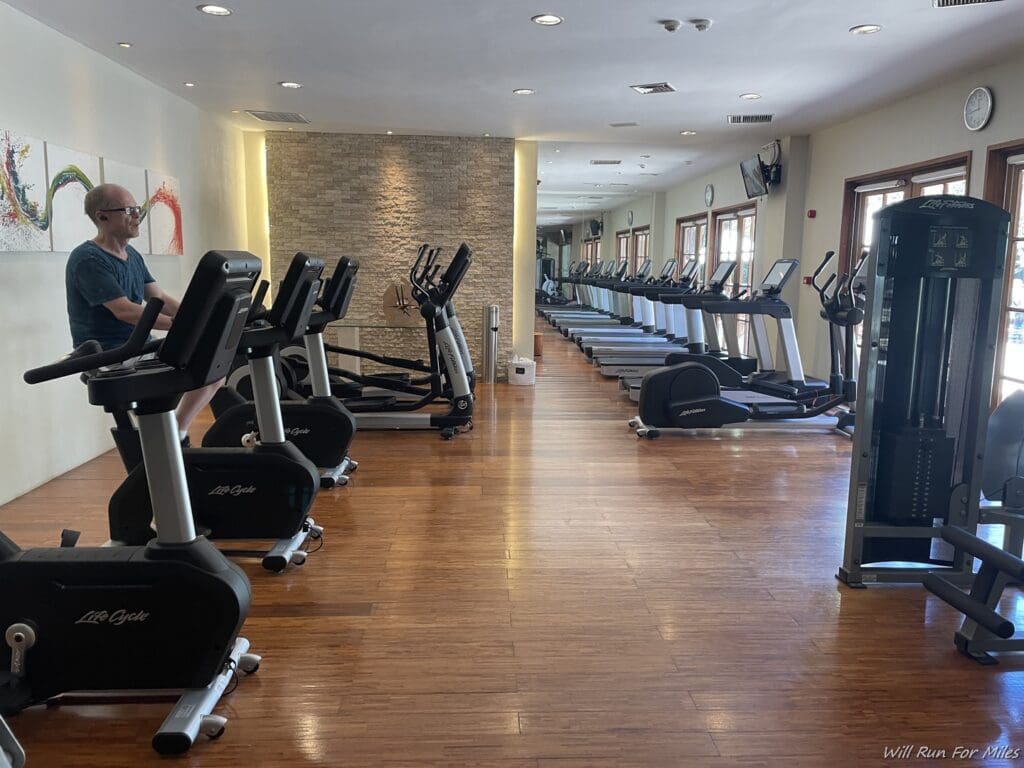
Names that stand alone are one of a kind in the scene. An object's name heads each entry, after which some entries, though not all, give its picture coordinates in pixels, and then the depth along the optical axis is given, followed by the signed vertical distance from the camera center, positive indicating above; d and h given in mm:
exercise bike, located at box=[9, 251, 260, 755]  1897 -890
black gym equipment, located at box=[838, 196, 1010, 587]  2746 -373
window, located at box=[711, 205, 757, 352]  10203 +526
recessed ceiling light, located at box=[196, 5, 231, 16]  3918 +1387
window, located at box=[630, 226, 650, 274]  16453 +628
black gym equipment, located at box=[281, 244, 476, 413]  5402 -816
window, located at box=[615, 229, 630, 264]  18125 +758
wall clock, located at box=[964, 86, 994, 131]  5043 +1195
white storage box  7832 -1046
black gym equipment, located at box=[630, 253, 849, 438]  5453 -886
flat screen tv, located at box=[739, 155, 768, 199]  8334 +1160
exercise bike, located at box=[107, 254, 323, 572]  2943 -818
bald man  3008 -33
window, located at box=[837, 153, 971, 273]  5738 +783
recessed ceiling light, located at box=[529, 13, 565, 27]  3992 +1392
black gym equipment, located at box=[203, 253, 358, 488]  3857 -789
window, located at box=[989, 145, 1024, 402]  4961 -114
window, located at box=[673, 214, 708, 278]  12195 +633
